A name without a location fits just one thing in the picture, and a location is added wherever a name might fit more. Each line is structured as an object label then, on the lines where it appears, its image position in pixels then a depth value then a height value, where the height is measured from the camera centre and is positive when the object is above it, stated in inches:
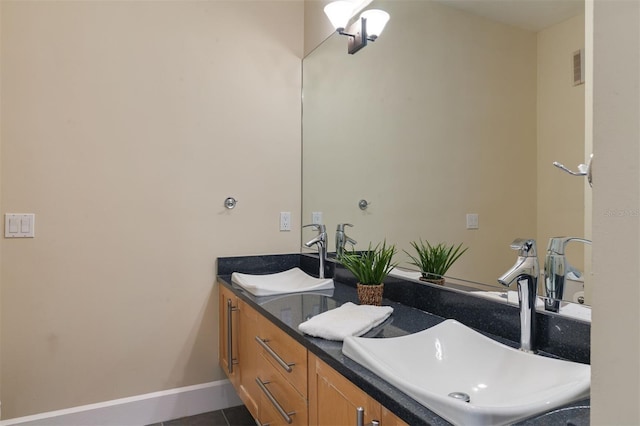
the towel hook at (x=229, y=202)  92.7 +2.5
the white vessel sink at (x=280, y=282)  74.9 -13.3
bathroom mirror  46.6 +12.0
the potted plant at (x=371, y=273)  63.9 -9.1
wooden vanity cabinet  40.8 -20.9
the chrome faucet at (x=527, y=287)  42.7 -7.3
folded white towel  48.0 -13.0
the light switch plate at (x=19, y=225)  75.3 -2.1
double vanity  32.0 -14.3
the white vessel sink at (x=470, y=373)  29.6 -14.2
